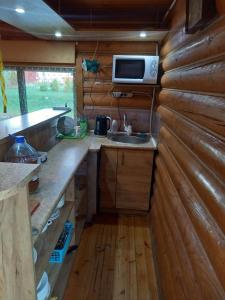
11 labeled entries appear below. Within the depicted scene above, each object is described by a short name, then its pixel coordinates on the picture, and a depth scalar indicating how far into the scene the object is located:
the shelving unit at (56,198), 1.17
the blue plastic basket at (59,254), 1.56
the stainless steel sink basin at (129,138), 2.83
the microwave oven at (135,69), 2.52
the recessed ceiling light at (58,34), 2.44
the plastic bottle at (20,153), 1.39
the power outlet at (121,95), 2.91
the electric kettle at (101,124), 2.90
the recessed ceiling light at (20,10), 1.77
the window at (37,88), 3.12
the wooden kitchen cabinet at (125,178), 2.52
